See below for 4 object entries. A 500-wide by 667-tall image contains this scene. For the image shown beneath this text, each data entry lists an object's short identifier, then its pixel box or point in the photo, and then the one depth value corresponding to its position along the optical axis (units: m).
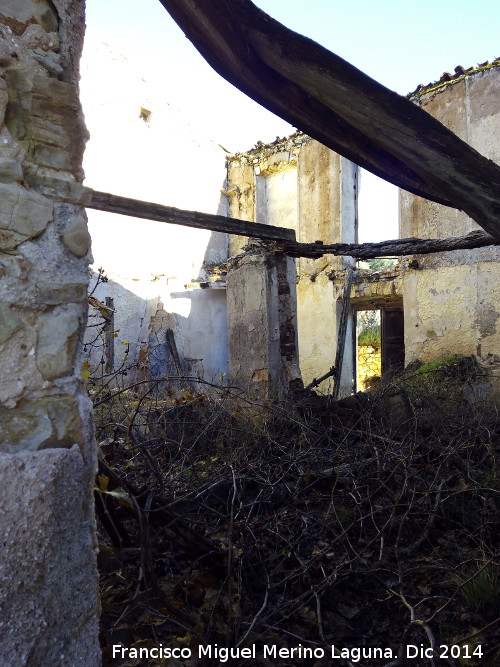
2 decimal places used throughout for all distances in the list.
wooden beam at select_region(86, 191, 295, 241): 4.75
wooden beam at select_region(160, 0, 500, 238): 1.51
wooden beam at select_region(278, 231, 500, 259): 5.58
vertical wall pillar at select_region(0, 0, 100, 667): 1.25
